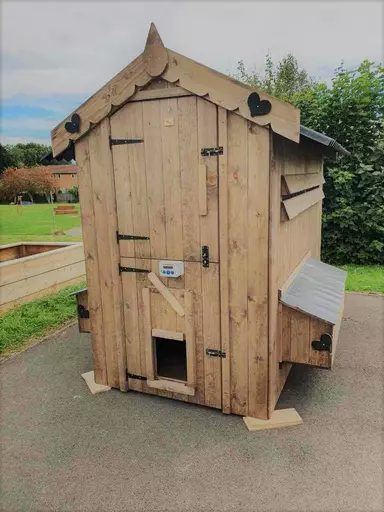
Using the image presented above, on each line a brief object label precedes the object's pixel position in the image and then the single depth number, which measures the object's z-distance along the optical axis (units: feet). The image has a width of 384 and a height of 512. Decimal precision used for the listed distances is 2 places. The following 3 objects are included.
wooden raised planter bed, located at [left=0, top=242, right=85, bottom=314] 17.84
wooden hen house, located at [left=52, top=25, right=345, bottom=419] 9.13
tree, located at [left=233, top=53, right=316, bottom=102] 44.80
